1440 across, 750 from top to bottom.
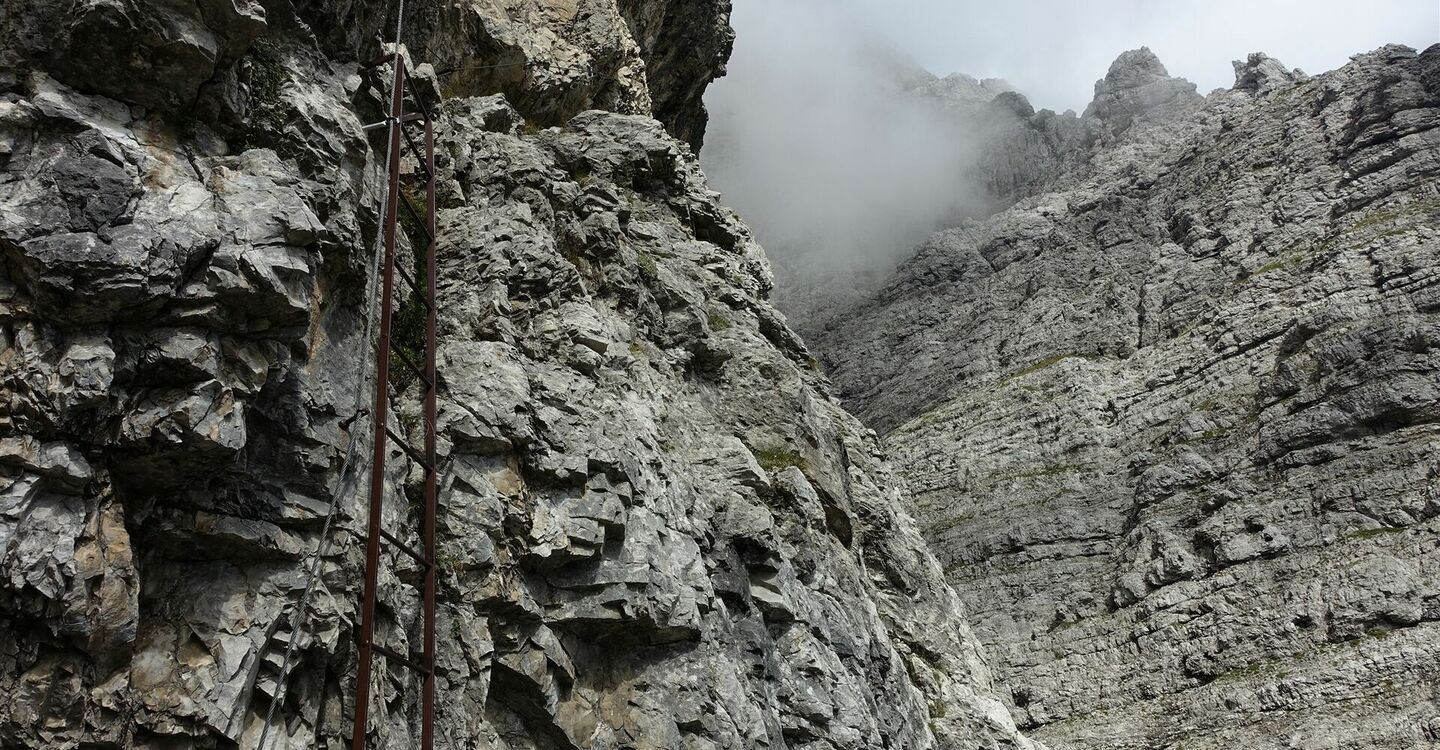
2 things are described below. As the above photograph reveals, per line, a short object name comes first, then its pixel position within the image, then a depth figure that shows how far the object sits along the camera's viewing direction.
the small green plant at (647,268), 19.20
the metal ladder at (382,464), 7.98
